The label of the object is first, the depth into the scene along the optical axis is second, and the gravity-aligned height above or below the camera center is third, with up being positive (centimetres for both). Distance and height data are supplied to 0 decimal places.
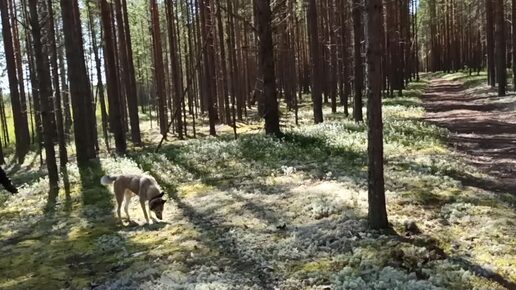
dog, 1127 -194
